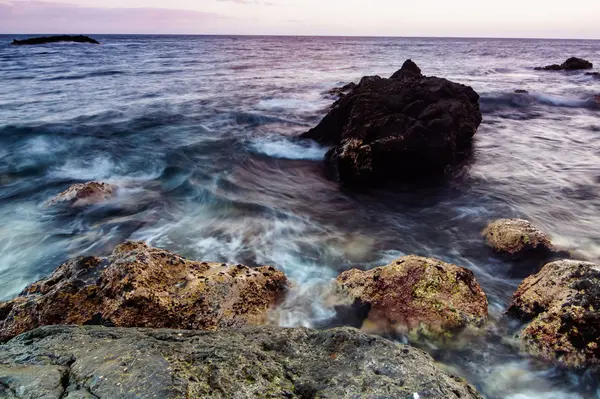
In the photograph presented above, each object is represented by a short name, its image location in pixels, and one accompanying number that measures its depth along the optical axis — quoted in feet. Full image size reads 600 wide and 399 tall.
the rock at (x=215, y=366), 7.04
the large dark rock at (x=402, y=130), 28.53
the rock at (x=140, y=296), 12.09
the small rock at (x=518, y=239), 19.51
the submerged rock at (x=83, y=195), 26.09
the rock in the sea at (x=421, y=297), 13.57
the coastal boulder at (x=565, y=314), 12.12
